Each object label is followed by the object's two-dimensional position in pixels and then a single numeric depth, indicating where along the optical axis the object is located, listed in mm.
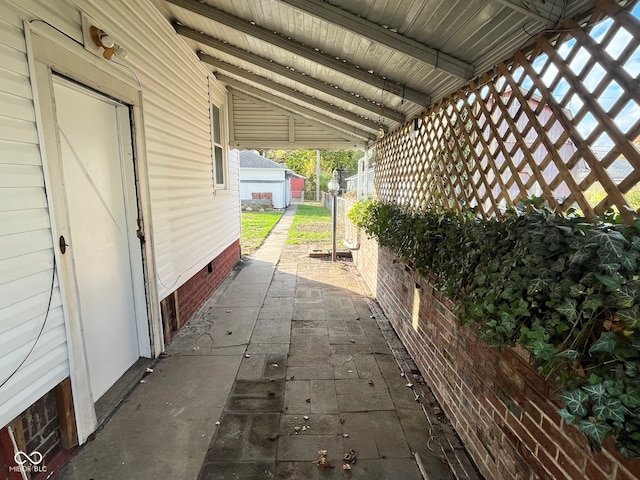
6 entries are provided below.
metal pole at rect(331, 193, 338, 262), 7513
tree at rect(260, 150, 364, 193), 33562
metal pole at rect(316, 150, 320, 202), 28062
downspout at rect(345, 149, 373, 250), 6660
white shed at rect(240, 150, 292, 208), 23234
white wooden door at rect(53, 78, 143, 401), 2246
